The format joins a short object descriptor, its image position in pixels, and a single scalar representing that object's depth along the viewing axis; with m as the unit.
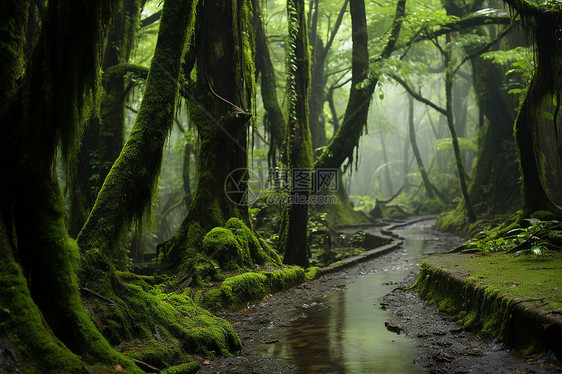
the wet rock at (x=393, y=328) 4.56
